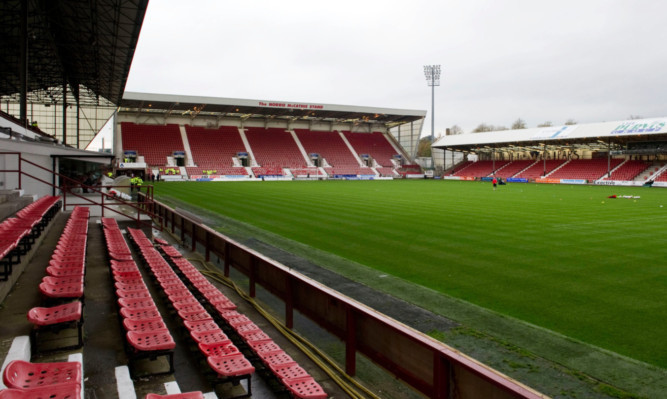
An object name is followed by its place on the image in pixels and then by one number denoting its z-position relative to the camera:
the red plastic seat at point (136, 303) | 5.48
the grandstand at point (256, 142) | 58.88
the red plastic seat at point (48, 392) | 2.99
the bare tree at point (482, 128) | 105.93
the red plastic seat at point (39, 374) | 3.27
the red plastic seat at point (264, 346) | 4.80
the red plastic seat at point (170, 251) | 9.81
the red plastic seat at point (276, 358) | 4.54
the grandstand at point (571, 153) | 47.28
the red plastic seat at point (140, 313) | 5.11
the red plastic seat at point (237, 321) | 5.45
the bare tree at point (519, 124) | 104.89
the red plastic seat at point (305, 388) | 3.96
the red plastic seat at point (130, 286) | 6.26
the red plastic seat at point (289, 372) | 4.28
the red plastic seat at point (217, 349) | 4.55
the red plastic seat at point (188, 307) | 5.69
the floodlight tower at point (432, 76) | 79.49
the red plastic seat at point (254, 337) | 5.01
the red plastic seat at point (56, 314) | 4.48
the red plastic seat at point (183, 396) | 3.41
